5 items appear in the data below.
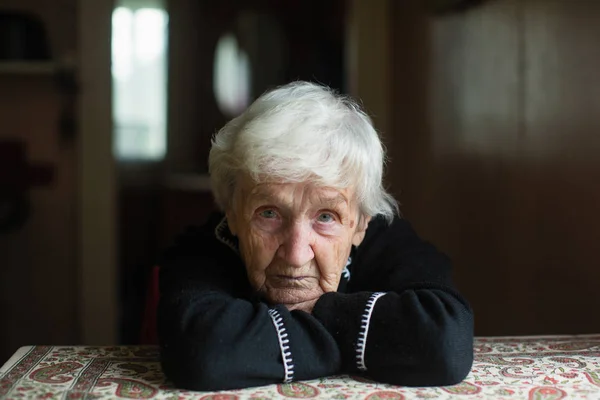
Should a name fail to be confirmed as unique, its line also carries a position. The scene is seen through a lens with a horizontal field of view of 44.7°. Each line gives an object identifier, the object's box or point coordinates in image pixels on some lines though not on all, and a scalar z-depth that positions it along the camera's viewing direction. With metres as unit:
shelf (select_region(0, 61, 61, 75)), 2.79
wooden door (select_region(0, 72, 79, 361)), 2.90
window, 4.63
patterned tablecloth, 1.02
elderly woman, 1.06
